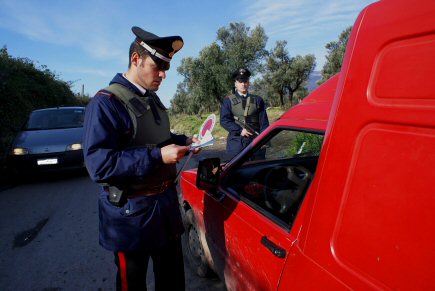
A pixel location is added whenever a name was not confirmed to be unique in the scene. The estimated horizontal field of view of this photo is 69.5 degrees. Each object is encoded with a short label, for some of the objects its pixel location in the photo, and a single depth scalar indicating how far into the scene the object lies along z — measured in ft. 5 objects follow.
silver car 20.88
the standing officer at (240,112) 14.25
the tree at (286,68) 117.60
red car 2.85
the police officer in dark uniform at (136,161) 5.25
